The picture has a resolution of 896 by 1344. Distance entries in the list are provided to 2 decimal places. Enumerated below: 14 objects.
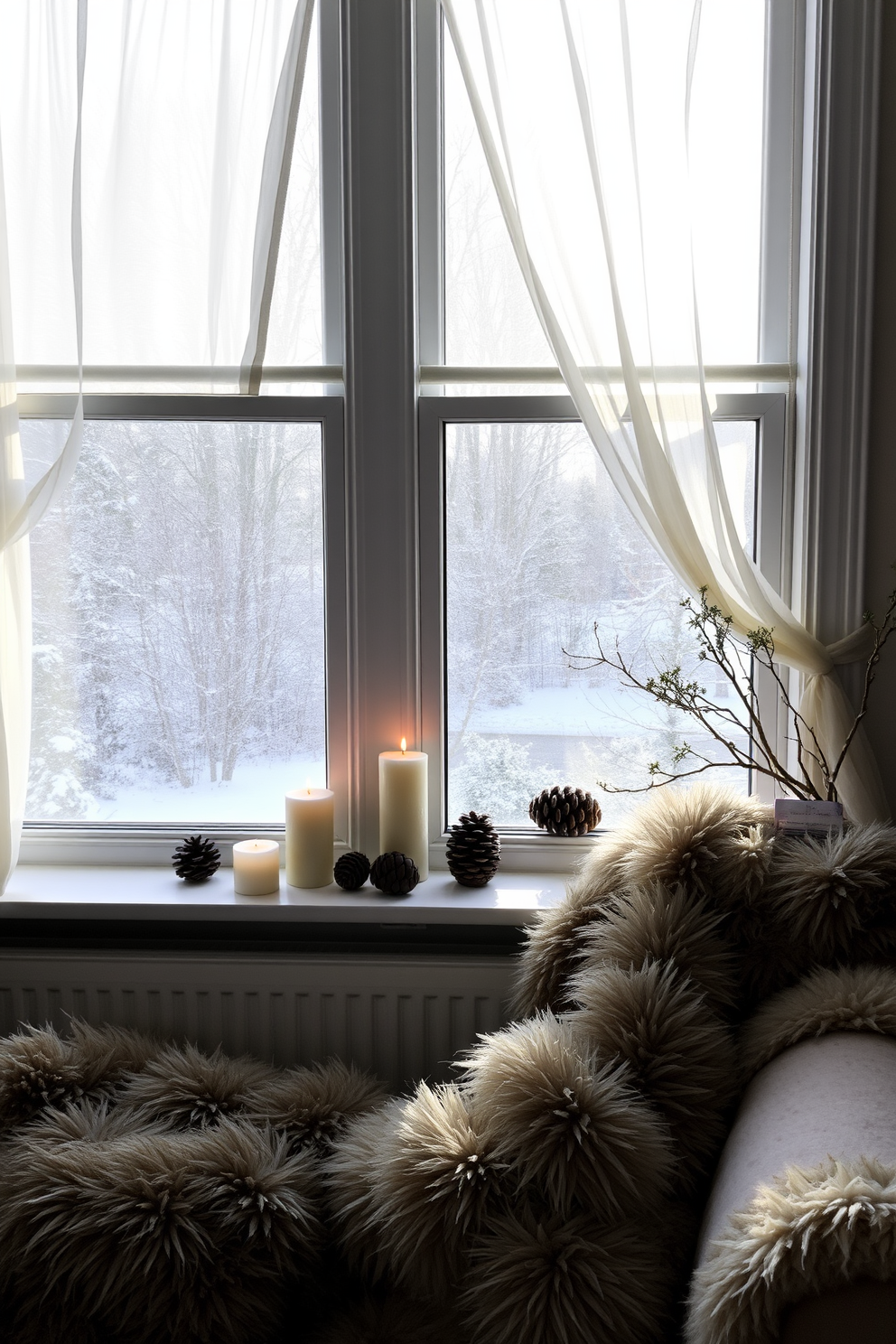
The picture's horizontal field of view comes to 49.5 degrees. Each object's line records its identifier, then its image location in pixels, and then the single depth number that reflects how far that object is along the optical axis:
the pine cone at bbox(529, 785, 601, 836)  1.68
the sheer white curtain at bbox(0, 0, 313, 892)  1.55
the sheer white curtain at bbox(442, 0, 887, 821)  1.50
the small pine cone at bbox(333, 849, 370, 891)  1.64
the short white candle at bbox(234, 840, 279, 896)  1.62
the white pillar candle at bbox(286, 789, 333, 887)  1.63
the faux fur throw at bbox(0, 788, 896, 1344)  0.98
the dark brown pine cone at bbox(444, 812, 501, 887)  1.64
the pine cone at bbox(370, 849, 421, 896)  1.61
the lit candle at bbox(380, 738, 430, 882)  1.64
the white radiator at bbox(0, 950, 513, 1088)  1.59
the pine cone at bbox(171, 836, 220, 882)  1.69
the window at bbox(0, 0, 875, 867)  1.63
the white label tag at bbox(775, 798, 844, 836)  1.32
